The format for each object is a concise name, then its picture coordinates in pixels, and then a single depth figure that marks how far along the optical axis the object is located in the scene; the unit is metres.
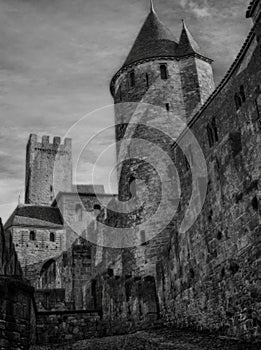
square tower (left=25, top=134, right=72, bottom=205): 50.25
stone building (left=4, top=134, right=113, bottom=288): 37.38
